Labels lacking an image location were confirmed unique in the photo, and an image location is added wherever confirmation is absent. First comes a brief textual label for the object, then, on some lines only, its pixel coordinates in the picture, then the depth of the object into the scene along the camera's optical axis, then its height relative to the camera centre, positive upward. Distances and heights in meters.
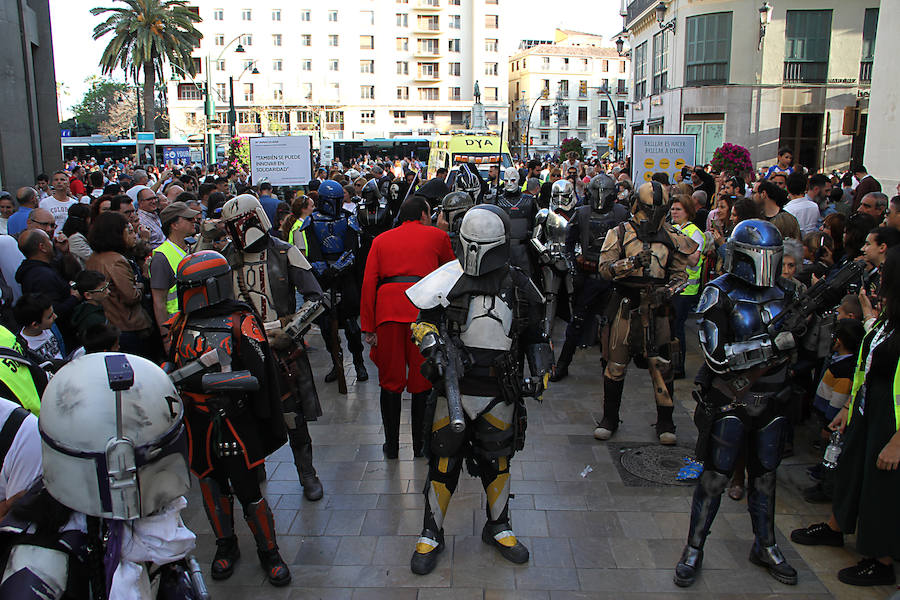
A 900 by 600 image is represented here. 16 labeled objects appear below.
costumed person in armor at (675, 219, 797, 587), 3.91 -1.20
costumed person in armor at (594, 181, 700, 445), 6.07 -1.03
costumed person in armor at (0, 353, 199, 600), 2.08 -0.99
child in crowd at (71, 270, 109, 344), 5.07 -0.95
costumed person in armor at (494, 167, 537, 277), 7.58 -0.45
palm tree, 35.72 +7.27
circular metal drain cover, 5.46 -2.38
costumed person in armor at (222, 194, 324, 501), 4.84 -0.85
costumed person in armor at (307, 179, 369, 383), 7.49 -0.83
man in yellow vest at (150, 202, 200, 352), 5.20 -0.65
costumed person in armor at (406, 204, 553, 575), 4.14 -1.11
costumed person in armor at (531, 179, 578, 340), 7.52 -0.87
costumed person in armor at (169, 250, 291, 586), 3.73 -1.25
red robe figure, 5.31 -0.96
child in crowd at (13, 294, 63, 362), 4.10 -0.87
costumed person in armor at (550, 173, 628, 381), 7.89 -0.91
